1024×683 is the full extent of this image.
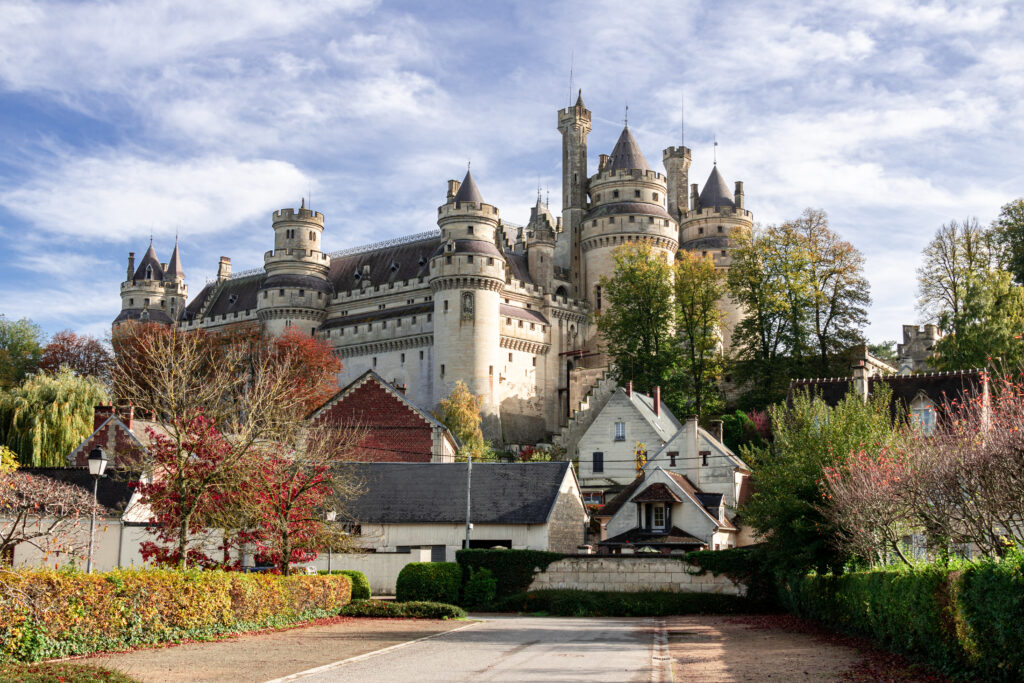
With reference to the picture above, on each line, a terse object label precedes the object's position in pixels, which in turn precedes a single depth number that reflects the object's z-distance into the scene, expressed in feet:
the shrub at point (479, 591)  118.21
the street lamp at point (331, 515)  124.94
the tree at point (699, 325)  241.55
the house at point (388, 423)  165.68
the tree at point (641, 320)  236.02
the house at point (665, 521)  147.02
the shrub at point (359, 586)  112.27
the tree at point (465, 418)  230.07
